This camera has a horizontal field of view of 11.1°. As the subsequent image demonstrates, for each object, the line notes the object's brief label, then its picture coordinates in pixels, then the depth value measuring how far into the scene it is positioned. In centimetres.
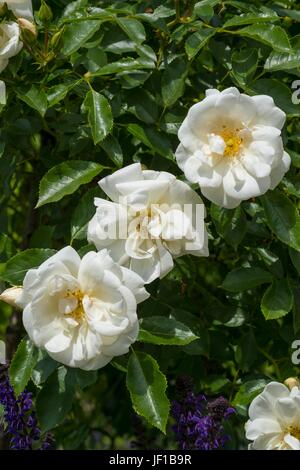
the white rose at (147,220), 105
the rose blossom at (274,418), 108
